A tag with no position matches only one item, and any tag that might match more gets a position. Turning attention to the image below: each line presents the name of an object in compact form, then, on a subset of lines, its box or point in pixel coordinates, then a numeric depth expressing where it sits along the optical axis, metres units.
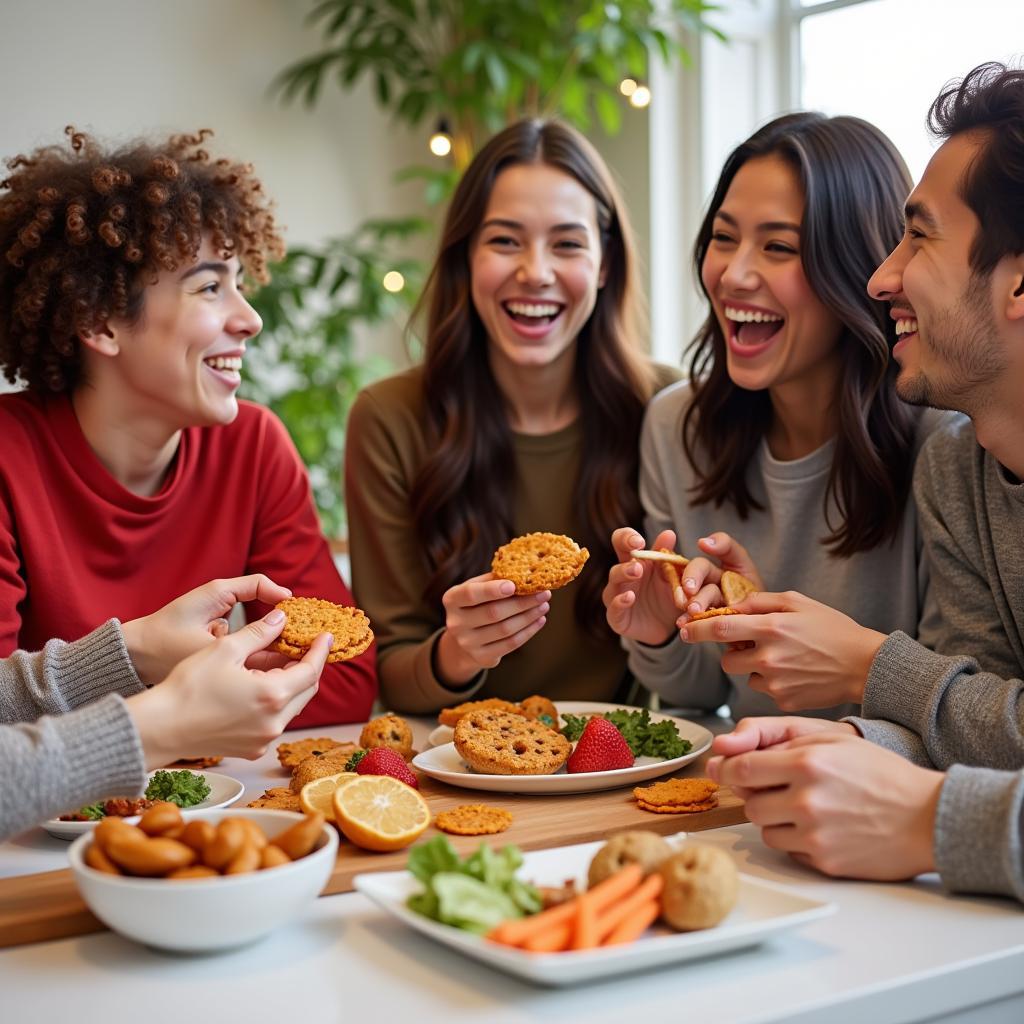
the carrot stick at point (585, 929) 1.11
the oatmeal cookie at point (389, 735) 1.94
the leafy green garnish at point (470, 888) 1.16
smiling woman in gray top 2.11
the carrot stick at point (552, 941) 1.10
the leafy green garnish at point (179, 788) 1.66
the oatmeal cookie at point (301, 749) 1.88
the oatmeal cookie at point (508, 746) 1.74
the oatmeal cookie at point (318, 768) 1.70
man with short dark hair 1.37
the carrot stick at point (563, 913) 1.11
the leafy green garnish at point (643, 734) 1.87
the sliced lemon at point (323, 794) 1.56
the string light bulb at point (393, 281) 4.29
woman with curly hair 2.28
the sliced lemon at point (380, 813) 1.46
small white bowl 1.14
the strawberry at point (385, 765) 1.66
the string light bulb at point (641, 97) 3.71
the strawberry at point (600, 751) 1.75
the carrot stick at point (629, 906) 1.14
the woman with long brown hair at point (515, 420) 2.56
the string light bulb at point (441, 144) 3.65
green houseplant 3.70
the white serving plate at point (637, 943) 1.08
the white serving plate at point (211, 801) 1.54
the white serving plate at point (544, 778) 1.70
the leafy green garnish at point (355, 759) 1.74
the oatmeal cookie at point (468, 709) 2.05
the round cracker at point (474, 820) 1.54
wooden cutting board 1.29
